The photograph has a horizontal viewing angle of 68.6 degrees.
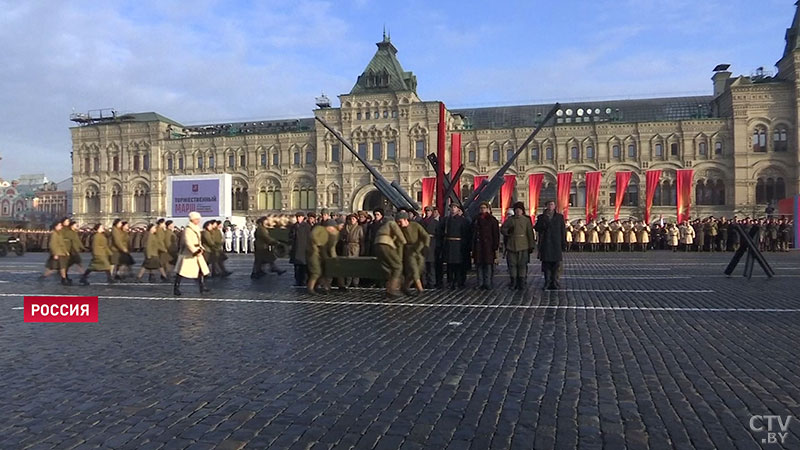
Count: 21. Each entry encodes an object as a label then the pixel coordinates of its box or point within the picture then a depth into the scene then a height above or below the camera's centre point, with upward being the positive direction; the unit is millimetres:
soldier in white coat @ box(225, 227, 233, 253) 30386 -866
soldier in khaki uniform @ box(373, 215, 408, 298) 10578 -486
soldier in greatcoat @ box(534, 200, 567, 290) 11695 -366
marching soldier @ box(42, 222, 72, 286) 13383 -616
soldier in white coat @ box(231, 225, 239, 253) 31000 -762
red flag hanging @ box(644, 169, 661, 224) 38062 +2516
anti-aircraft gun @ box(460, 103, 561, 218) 15539 +818
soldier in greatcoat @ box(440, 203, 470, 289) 11945 -341
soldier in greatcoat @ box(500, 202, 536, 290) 11648 -403
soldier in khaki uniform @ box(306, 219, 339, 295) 11305 -525
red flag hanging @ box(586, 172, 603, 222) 36394 +2081
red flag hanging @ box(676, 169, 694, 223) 34938 +1948
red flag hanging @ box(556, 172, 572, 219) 37000 +2078
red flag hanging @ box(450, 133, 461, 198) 21833 +2860
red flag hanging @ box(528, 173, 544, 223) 38125 +2177
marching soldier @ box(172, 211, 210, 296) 11125 -651
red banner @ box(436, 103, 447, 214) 15336 +1752
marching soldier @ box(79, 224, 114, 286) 13383 -746
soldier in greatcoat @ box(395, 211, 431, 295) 10938 -390
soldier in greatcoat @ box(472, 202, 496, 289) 11680 -366
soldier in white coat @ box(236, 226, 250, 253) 31125 -656
